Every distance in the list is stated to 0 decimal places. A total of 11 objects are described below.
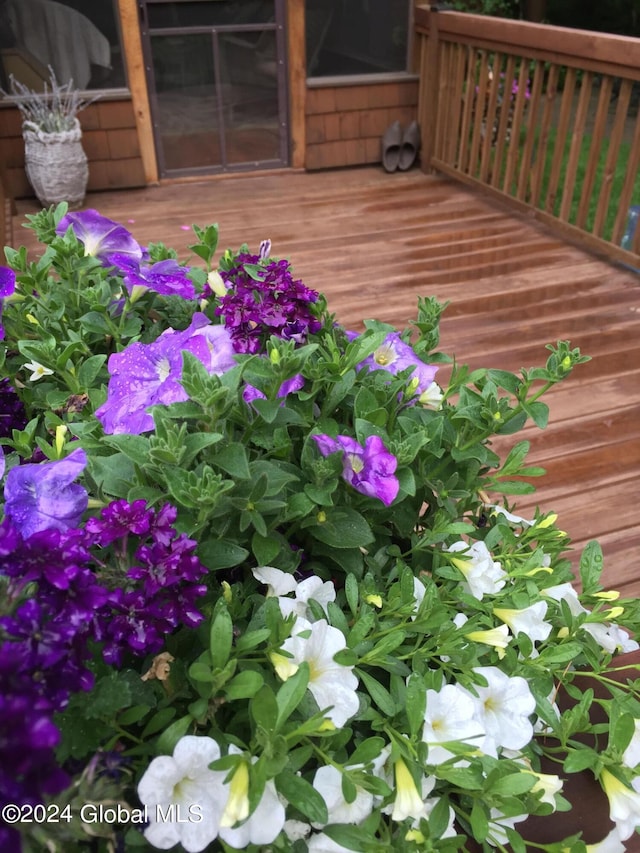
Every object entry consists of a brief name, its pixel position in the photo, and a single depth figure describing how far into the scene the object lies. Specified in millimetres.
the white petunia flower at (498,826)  714
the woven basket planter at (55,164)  3939
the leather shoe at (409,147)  4762
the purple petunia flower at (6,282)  998
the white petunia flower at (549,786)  716
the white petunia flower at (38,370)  996
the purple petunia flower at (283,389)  838
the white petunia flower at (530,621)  827
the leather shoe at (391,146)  4754
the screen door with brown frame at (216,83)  4141
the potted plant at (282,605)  564
